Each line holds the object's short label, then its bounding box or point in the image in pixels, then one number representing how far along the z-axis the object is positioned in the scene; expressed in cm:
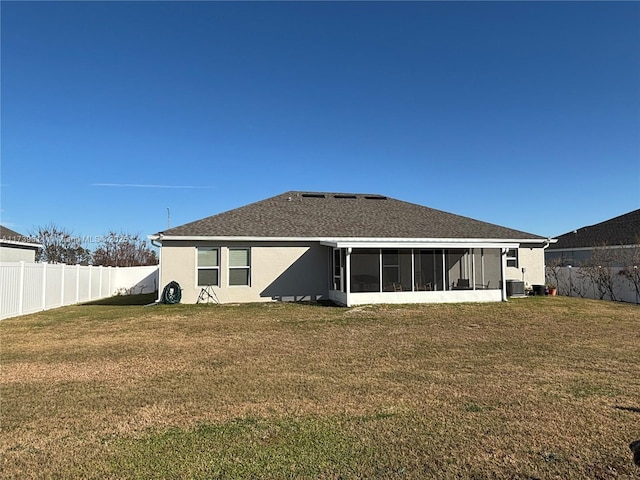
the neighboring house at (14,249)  1810
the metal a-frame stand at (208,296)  1584
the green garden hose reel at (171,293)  1528
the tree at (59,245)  2984
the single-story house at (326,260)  1573
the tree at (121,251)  3192
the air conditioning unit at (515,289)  1791
